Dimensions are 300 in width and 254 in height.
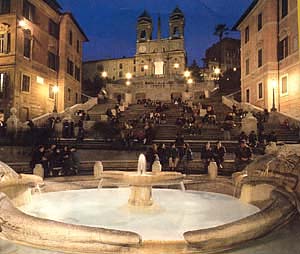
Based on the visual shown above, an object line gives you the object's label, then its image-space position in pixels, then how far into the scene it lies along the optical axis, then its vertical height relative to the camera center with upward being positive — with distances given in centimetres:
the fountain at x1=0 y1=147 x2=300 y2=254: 357 -152
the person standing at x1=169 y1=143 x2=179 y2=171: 1148 -98
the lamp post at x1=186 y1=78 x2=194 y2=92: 4222 +887
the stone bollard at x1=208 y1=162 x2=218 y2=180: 892 -120
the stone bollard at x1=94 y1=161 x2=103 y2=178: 928 -117
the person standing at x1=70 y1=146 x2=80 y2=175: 1061 -110
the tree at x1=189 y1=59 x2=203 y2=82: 5435 +1394
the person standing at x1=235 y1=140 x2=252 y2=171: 1046 -83
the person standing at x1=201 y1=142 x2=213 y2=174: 1100 -83
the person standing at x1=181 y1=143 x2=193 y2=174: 1186 -98
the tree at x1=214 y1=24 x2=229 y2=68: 5346 +2219
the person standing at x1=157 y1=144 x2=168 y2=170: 1200 -89
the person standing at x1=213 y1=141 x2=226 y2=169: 1104 -76
